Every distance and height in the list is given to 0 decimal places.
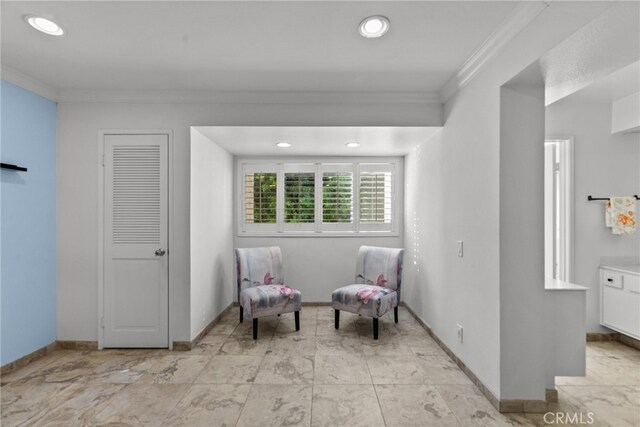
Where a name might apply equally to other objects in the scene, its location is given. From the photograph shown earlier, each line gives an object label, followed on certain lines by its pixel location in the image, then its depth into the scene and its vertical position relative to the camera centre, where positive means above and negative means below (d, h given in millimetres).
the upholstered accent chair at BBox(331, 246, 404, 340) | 3457 -839
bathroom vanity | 2951 -785
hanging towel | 3148 +4
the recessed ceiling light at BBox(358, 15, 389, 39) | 1883 +1116
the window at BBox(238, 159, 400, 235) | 4641 +223
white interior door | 3107 -271
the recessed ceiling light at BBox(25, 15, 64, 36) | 1922 +1139
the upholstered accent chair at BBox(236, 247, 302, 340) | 3430 -835
